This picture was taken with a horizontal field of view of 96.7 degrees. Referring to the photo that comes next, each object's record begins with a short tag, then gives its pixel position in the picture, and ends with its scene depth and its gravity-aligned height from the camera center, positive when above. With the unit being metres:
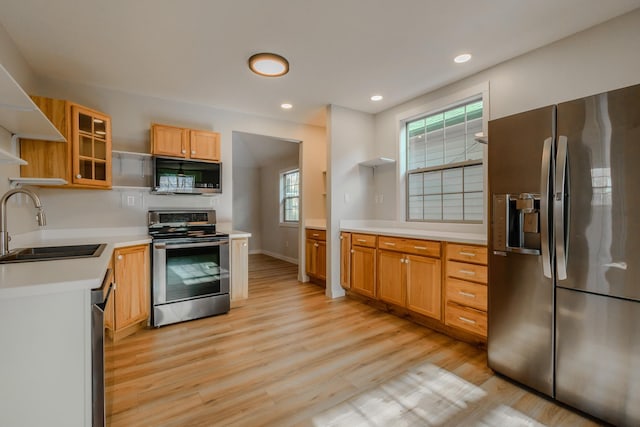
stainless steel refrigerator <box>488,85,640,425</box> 1.46 -0.23
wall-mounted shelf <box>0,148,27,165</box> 1.37 +0.28
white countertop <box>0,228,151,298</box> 1.01 -0.26
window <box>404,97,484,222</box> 2.98 +0.53
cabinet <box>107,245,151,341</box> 2.44 -0.71
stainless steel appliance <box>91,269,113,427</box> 1.12 -0.57
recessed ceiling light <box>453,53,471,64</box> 2.52 +1.39
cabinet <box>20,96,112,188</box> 2.38 +0.55
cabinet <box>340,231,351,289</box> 3.64 -0.62
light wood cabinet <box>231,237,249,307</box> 3.29 -0.68
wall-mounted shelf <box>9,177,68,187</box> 2.17 +0.25
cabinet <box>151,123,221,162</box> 3.10 +0.79
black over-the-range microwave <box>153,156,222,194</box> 3.11 +0.41
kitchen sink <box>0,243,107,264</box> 1.54 -0.26
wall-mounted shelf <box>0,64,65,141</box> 1.25 +0.60
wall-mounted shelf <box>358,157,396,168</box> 3.67 +0.67
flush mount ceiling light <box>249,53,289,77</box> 2.51 +1.36
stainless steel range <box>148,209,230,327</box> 2.82 -0.61
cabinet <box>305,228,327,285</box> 4.07 -0.64
